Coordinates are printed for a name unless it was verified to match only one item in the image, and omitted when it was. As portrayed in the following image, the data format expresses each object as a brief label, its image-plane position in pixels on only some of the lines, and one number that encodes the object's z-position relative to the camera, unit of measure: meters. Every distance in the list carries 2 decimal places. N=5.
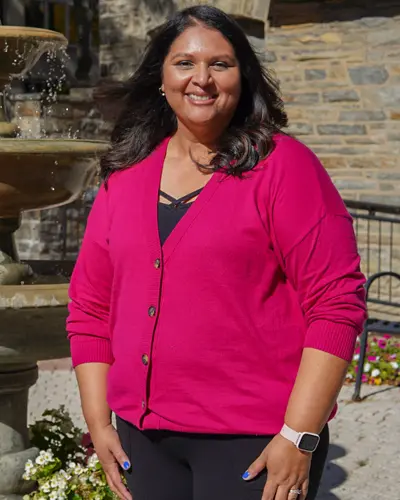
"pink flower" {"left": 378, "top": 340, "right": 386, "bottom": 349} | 8.20
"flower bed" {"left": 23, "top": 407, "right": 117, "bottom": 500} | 4.38
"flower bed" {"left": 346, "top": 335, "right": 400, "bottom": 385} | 7.79
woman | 2.40
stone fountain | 3.86
